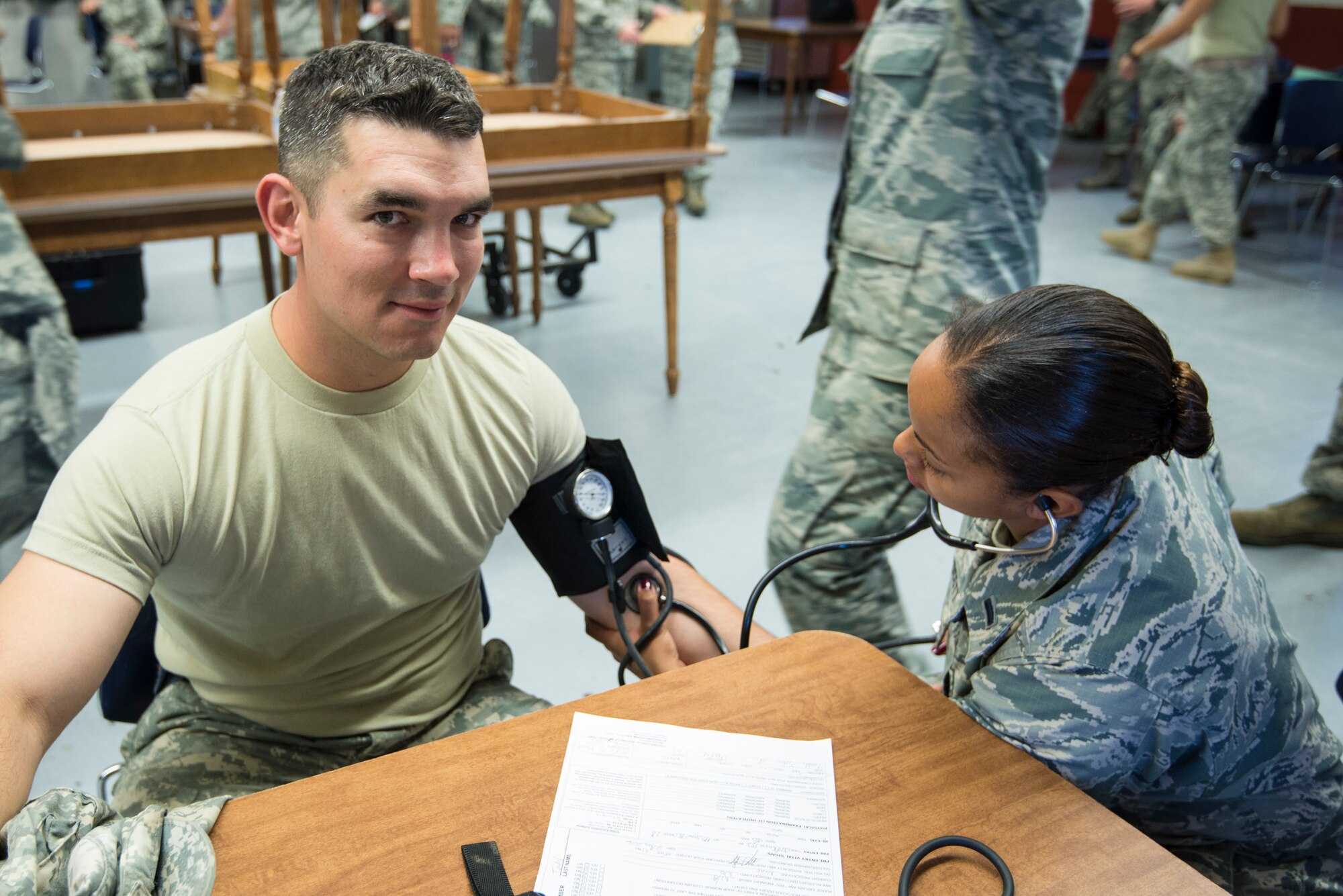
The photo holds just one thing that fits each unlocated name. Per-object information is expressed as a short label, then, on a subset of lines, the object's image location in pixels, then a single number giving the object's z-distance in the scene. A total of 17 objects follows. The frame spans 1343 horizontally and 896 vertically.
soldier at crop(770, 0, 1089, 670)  1.60
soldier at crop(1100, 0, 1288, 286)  4.08
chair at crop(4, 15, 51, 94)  5.61
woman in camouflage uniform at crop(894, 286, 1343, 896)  0.88
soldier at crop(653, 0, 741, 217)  5.20
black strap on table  0.75
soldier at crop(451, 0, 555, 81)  4.91
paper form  0.78
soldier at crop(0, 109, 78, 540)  1.72
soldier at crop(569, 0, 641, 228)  4.84
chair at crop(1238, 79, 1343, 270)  4.36
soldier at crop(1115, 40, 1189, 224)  5.17
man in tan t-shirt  0.92
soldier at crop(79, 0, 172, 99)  5.87
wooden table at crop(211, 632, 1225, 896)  0.78
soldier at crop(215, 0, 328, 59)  4.77
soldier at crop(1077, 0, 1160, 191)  5.98
